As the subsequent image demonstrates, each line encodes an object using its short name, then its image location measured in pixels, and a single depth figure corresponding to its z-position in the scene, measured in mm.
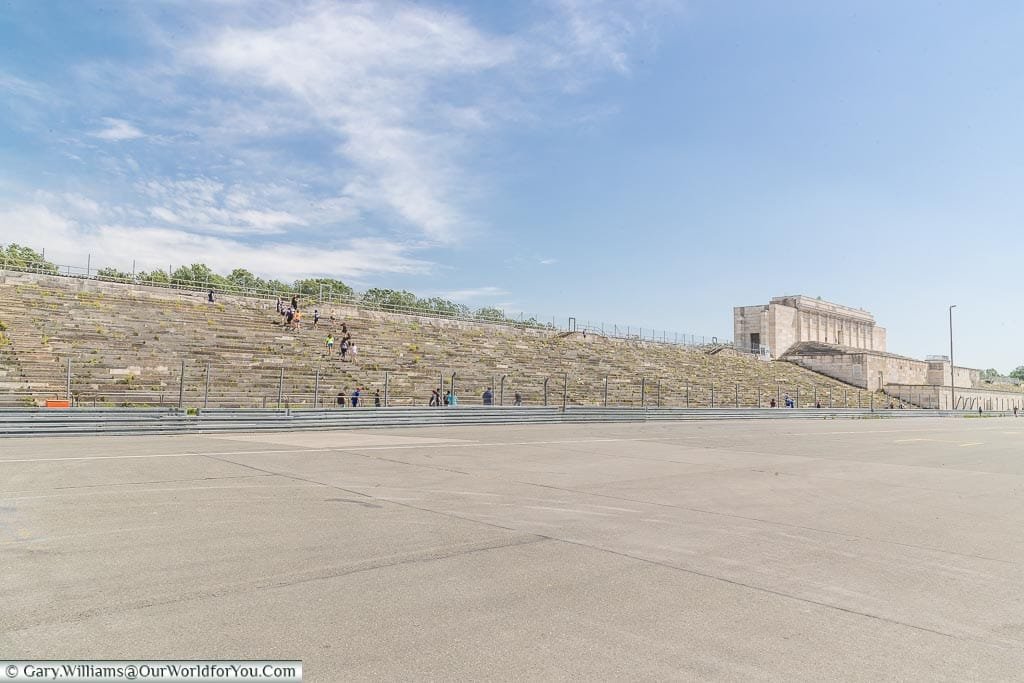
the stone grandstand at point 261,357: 26469
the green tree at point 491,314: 53397
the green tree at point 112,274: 37753
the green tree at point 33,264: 35812
